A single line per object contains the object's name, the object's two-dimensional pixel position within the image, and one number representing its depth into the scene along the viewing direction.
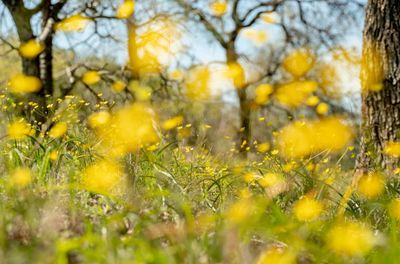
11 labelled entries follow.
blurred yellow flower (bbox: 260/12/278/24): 16.50
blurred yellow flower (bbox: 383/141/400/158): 4.45
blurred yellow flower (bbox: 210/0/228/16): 15.49
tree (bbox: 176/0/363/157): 14.98
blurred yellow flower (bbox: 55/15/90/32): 10.98
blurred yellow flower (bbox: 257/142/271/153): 4.24
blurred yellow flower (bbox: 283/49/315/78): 15.31
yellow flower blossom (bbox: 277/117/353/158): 4.16
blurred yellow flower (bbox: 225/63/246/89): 13.58
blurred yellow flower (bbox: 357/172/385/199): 3.72
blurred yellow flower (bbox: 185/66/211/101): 9.21
